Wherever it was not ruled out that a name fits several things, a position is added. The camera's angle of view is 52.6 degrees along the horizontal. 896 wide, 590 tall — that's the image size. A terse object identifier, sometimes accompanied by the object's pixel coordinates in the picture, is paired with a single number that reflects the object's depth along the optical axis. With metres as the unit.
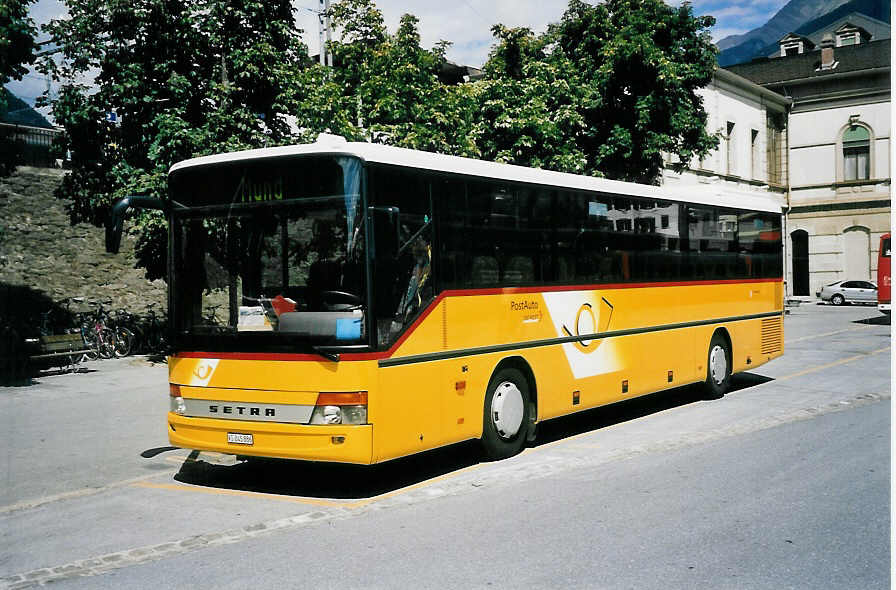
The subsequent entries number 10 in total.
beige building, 48.75
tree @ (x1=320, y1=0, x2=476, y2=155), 18.34
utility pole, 19.38
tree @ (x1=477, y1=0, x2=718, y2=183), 22.77
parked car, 47.81
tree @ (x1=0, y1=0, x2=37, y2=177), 14.78
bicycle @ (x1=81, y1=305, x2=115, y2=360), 20.23
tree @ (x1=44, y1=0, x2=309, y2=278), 17.88
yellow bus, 7.75
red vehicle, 35.31
